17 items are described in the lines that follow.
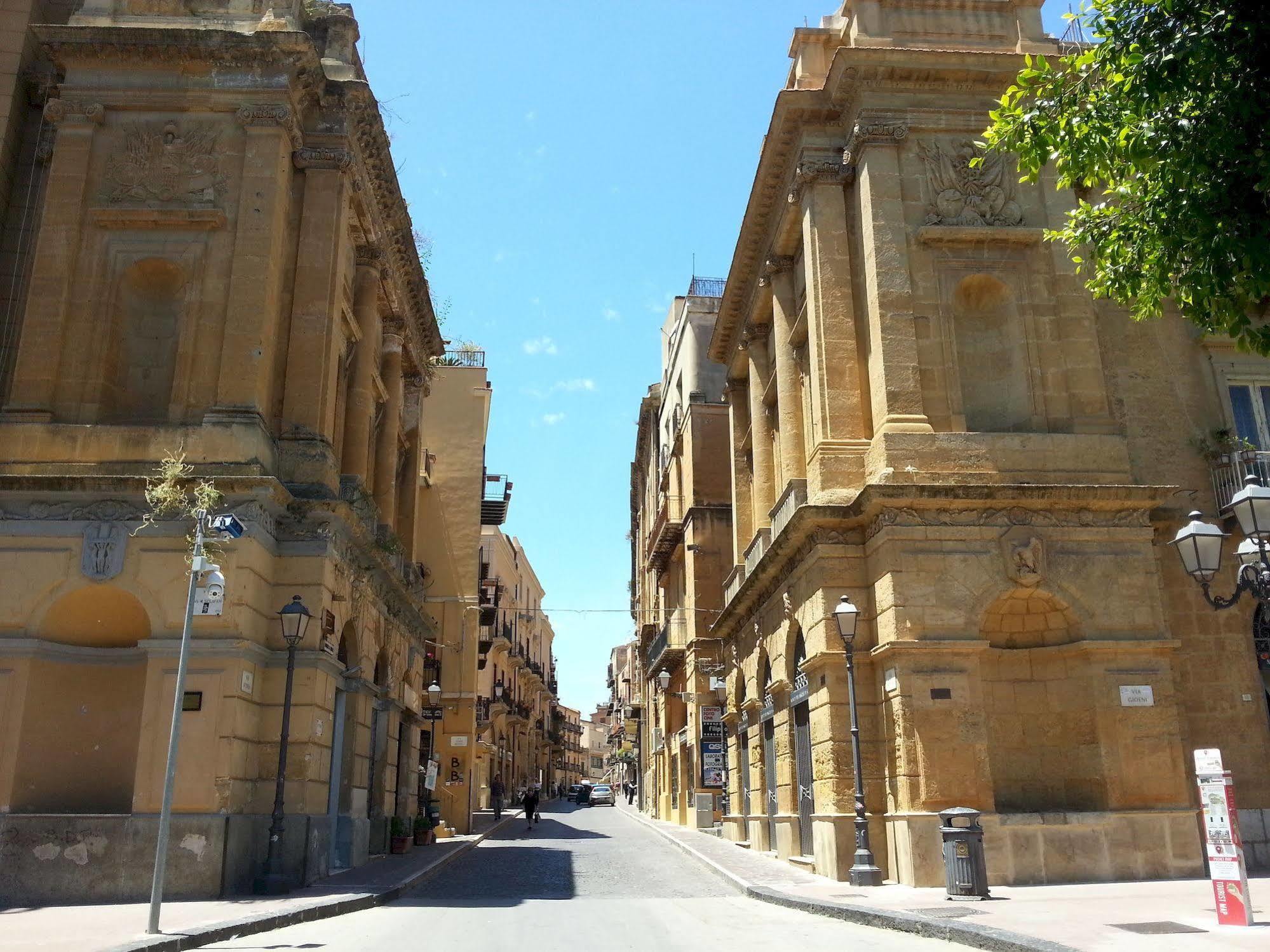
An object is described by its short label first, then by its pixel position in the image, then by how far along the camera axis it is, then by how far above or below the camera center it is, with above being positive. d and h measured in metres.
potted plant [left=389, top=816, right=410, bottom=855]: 22.14 -0.99
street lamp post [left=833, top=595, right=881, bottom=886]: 14.65 -0.25
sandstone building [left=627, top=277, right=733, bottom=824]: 32.84 +7.91
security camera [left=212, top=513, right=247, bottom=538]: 12.12 +2.98
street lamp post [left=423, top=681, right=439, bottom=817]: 28.03 +2.35
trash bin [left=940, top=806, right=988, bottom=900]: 12.84 -0.87
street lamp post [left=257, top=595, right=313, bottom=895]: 14.22 +0.36
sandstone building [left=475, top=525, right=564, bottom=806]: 45.44 +6.23
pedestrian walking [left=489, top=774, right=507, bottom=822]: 42.84 -0.29
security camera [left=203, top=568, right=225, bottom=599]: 11.34 +2.22
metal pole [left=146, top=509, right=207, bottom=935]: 10.05 +0.14
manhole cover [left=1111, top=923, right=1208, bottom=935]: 9.41 -1.30
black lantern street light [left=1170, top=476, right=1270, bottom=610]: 9.79 +2.23
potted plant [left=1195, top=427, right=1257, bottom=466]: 17.81 +5.55
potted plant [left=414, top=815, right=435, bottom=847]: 25.44 -0.99
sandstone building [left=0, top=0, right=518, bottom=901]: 14.84 +5.65
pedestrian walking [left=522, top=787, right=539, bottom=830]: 35.22 -0.54
